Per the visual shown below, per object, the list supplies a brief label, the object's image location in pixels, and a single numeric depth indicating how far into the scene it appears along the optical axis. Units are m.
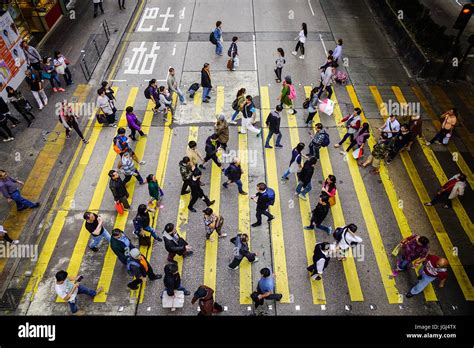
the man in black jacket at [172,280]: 7.64
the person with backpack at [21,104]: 12.55
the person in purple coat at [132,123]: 12.07
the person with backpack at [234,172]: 10.19
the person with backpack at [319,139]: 11.28
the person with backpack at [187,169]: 9.97
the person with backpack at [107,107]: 12.36
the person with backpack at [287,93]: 12.84
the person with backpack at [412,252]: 8.55
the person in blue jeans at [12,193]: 9.98
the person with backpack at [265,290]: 7.79
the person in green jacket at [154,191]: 9.94
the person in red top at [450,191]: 10.02
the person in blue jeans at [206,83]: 13.71
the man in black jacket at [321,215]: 9.23
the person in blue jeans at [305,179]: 9.99
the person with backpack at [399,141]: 11.69
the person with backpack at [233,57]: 15.73
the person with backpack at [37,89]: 13.46
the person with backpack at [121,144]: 10.80
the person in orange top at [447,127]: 12.12
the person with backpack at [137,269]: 8.13
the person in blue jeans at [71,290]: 7.74
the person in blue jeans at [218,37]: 16.34
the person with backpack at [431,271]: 8.09
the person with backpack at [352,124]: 11.77
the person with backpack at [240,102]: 12.38
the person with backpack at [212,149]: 11.13
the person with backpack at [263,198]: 9.21
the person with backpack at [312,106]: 12.56
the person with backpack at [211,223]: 9.04
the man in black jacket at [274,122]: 11.48
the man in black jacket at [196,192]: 10.04
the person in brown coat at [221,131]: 11.23
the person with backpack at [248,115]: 12.06
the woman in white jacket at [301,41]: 16.16
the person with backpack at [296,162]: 10.41
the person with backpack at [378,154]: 11.48
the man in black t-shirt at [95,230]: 8.92
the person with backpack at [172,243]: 8.48
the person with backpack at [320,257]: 8.34
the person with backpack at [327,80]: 13.70
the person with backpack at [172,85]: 13.27
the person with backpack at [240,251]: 8.55
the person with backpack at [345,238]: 8.76
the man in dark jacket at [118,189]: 9.65
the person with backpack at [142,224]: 8.91
